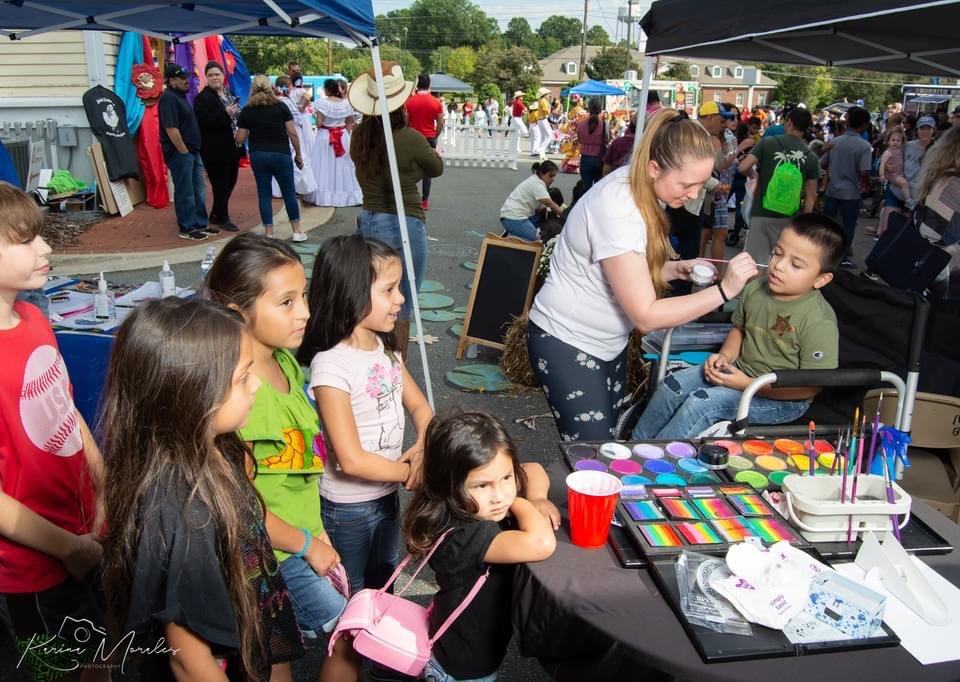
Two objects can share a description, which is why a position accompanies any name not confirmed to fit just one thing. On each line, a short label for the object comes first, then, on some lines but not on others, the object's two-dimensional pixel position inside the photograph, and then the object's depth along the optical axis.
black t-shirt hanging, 9.60
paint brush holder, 1.73
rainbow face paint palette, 1.68
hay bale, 5.31
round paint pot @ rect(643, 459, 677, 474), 2.05
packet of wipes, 1.45
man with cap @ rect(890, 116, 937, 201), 10.61
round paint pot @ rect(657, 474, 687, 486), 1.98
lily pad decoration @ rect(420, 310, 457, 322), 6.66
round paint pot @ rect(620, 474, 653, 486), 1.97
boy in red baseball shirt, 1.86
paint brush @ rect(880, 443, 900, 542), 1.78
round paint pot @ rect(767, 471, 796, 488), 1.99
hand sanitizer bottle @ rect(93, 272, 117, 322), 3.79
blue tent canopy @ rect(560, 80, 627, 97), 22.11
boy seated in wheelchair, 2.81
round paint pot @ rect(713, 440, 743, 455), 2.18
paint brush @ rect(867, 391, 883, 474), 1.90
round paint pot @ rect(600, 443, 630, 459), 2.12
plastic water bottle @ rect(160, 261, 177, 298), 4.09
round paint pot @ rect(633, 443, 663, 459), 2.15
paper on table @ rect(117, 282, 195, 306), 4.07
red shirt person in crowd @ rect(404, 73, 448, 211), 10.55
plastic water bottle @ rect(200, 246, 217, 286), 4.26
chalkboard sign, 5.48
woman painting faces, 2.46
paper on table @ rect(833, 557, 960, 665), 1.41
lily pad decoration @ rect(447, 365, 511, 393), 5.29
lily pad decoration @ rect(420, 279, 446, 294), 7.51
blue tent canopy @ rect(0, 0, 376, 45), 4.58
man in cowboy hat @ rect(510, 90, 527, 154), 24.03
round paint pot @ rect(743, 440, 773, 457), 2.19
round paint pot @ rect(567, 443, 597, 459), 2.14
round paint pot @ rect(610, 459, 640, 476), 2.04
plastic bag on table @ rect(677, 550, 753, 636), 1.45
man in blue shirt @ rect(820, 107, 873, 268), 9.36
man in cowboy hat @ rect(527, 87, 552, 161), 22.34
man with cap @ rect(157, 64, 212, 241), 8.48
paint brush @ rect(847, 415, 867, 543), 1.74
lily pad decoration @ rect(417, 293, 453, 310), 7.02
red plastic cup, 1.67
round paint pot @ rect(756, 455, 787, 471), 2.08
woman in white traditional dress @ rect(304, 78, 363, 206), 11.59
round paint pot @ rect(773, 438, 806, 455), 2.20
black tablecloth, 1.36
